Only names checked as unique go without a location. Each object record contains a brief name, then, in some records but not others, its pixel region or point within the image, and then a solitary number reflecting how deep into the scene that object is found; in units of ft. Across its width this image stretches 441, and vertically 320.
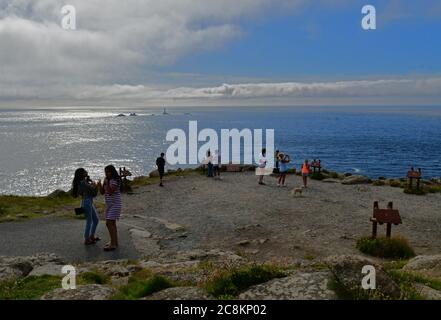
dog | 73.05
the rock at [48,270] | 29.89
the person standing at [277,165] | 96.92
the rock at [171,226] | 53.24
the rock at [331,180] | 92.20
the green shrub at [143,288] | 22.07
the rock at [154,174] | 105.61
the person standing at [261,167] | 86.07
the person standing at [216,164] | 97.47
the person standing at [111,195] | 39.93
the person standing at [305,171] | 81.48
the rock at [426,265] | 30.83
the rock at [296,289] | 19.22
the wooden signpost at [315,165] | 96.17
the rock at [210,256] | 37.46
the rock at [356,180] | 89.76
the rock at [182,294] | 20.57
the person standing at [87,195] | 41.34
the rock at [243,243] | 46.41
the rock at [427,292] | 21.07
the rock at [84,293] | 20.49
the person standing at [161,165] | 86.69
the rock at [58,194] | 81.44
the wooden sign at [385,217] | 46.40
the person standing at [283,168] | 84.23
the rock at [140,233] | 49.21
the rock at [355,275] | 20.53
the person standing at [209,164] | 94.63
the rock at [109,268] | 31.19
